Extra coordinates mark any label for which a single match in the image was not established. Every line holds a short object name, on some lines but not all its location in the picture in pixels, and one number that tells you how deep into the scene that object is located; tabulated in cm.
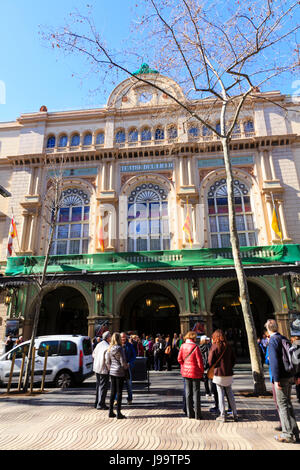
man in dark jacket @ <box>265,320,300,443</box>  428
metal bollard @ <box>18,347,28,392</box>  918
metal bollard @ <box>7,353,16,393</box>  903
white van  1011
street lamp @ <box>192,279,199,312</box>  1700
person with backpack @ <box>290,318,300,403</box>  642
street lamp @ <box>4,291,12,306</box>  1769
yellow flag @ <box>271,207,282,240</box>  1794
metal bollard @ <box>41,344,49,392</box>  925
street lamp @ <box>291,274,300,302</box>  1646
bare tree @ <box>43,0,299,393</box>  859
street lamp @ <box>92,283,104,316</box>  1739
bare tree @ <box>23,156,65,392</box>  938
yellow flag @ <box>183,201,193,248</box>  1842
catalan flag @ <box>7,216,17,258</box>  1869
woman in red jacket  571
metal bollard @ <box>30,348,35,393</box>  883
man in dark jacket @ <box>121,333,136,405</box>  752
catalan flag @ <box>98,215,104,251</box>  1882
